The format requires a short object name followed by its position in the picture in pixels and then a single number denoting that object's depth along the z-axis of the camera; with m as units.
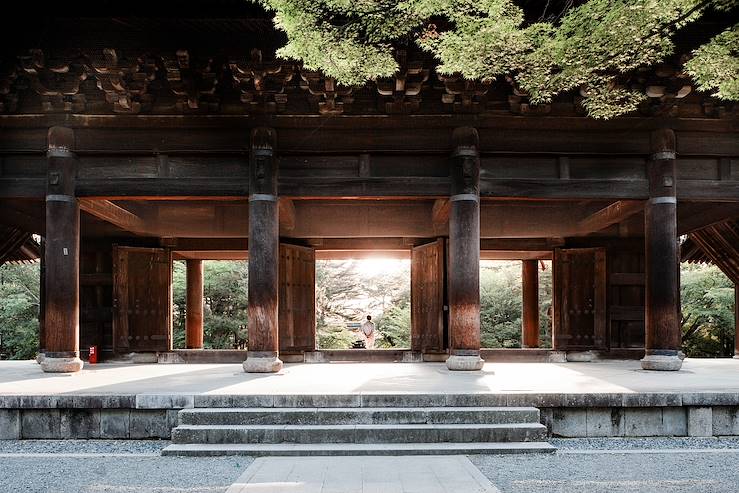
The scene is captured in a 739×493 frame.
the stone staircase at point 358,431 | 6.11
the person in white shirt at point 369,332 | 17.53
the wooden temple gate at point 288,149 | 9.16
